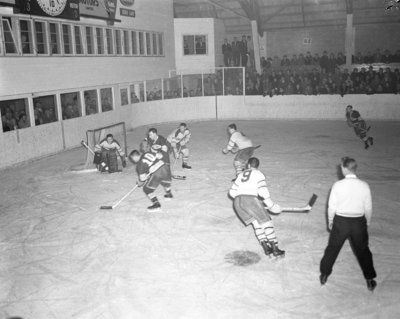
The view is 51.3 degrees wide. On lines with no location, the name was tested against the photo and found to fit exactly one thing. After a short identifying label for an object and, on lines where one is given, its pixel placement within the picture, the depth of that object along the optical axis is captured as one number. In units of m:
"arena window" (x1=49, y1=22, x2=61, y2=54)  17.12
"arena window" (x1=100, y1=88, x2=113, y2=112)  20.72
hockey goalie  13.33
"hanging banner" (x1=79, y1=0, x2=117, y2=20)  18.41
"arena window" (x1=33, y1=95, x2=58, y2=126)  16.23
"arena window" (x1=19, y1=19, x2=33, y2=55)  15.53
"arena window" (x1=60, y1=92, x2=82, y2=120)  17.88
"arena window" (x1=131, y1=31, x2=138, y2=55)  23.48
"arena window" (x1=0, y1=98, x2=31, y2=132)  14.85
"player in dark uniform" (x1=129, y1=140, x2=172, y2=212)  9.13
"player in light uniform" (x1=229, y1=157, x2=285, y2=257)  6.80
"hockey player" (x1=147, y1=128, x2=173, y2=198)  10.16
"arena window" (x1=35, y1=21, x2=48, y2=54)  16.42
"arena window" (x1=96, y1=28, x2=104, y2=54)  20.27
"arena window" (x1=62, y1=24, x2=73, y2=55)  17.99
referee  5.56
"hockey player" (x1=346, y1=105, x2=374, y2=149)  15.62
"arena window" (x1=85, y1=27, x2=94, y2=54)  19.56
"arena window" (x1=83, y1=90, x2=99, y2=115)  19.44
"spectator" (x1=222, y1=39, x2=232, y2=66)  28.32
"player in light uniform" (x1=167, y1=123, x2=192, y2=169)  13.02
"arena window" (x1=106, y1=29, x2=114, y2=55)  21.03
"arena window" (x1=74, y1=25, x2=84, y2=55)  18.75
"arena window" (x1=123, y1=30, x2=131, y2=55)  22.66
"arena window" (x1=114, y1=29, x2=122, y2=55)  21.77
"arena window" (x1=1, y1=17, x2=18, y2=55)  14.74
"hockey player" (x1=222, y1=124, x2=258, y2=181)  11.45
